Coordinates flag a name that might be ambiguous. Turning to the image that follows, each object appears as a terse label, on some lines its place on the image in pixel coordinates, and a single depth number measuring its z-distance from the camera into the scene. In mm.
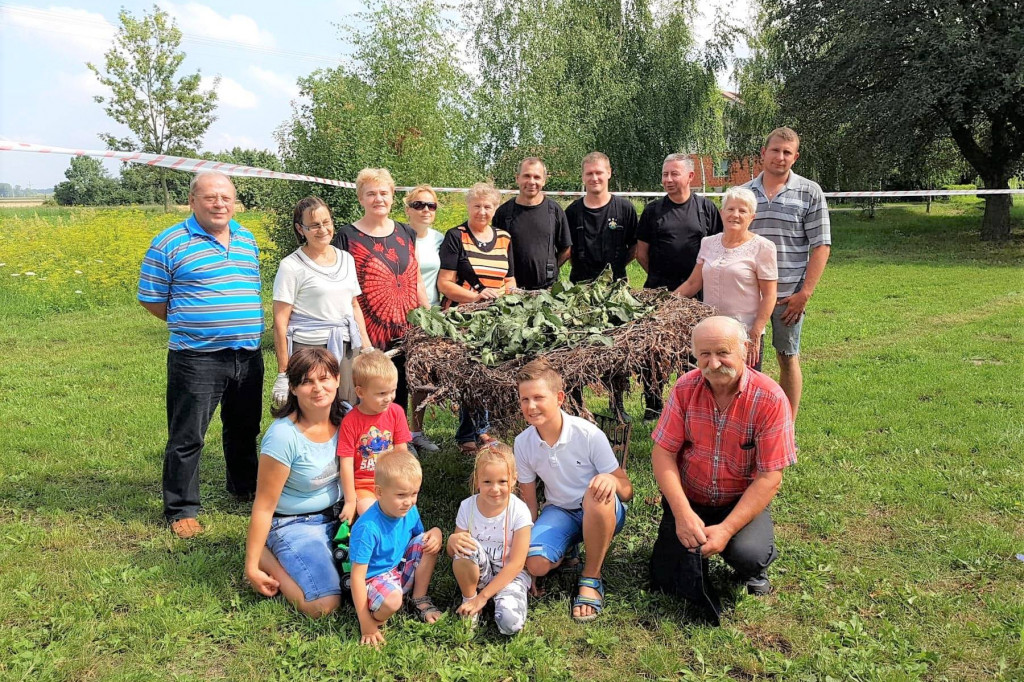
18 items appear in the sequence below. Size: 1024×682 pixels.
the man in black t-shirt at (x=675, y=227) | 5113
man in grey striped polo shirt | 4781
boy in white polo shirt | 3281
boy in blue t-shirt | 3107
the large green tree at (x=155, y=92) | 25984
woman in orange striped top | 4762
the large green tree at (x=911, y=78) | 15055
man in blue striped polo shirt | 3934
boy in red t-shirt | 3539
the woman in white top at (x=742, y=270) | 4402
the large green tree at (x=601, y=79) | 22641
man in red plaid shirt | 3147
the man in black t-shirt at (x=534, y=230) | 5008
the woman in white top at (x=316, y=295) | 4039
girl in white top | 3146
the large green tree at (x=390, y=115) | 8516
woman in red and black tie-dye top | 4395
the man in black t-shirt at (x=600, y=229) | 5277
